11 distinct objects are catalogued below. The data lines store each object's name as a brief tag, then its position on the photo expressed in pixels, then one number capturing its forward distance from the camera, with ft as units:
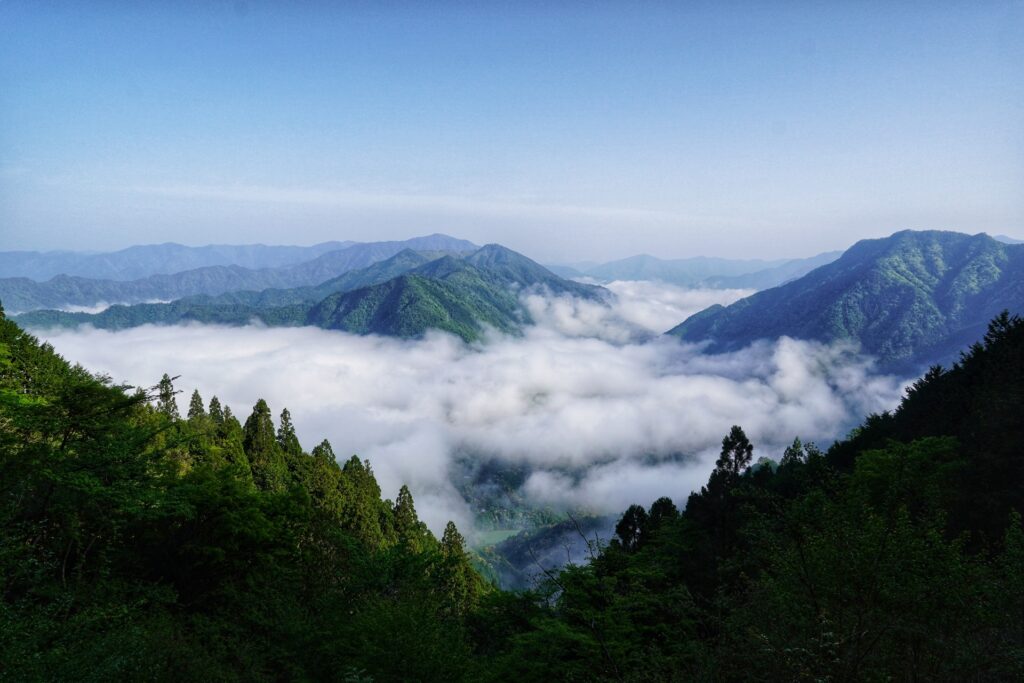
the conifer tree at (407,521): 185.16
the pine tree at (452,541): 182.49
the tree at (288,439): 207.91
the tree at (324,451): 205.32
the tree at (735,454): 122.42
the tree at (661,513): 132.07
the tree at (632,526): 137.08
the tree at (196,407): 219.43
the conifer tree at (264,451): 164.45
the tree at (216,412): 215.76
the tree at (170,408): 180.47
